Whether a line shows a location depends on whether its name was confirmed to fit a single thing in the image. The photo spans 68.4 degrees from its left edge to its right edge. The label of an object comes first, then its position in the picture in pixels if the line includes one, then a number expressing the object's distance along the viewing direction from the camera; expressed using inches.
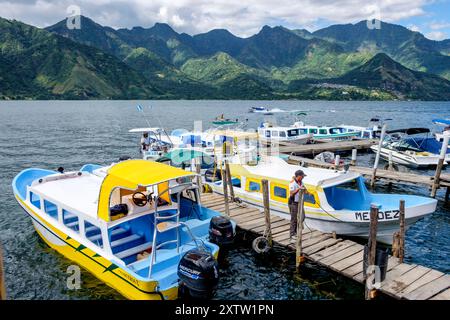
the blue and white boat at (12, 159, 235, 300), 418.9
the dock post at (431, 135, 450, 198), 892.5
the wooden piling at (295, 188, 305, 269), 510.7
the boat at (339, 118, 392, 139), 2033.7
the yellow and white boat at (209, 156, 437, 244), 582.9
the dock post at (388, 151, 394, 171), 1333.5
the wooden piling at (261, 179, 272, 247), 573.9
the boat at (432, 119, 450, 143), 1237.4
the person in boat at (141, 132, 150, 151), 1386.8
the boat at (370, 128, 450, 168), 1318.9
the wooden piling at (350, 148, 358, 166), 1265.3
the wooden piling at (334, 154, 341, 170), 1073.9
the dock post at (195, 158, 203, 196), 812.0
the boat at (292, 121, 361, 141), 1941.4
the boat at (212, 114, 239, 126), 1961.1
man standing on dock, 557.9
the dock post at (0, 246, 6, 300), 254.3
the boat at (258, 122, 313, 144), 1802.4
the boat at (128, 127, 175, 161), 1278.9
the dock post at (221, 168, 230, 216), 675.4
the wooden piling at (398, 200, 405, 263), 482.3
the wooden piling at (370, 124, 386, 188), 1044.1
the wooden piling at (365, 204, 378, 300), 421.1
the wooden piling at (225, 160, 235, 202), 721.0
